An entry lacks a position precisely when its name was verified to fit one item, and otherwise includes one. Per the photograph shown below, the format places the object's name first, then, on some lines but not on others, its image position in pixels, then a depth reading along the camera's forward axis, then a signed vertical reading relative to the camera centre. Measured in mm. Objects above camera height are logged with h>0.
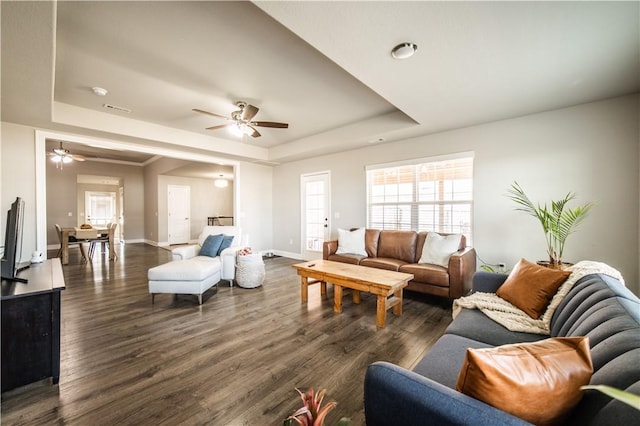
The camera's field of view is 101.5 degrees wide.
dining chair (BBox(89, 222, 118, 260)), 6238 -585
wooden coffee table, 2758 -779
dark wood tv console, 1726 -819
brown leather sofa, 3246 -742
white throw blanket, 1684 -730
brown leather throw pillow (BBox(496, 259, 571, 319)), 1864 -576
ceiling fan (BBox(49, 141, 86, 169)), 5750 +1310
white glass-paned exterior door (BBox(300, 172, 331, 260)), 5785 -27
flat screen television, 1903 -226
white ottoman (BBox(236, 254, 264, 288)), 4039 -916
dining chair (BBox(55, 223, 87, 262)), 5988 -661
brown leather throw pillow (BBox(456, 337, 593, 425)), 836 -548
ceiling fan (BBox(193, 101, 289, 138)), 3240 +1211
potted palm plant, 2902 -89
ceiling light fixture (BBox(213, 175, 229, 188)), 9609 +1107
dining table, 5930 -547
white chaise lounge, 3344 -813
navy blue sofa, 784 -617
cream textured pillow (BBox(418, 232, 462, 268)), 3605 -519
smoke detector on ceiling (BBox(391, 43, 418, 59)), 1996 +1261
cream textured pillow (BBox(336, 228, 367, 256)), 4508 -529
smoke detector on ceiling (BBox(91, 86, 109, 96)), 3126 +1478
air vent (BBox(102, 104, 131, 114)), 3655 +1499
